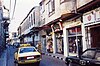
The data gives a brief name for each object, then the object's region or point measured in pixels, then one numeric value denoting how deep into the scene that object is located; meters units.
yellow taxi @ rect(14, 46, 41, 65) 7.67
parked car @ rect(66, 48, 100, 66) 4.67
